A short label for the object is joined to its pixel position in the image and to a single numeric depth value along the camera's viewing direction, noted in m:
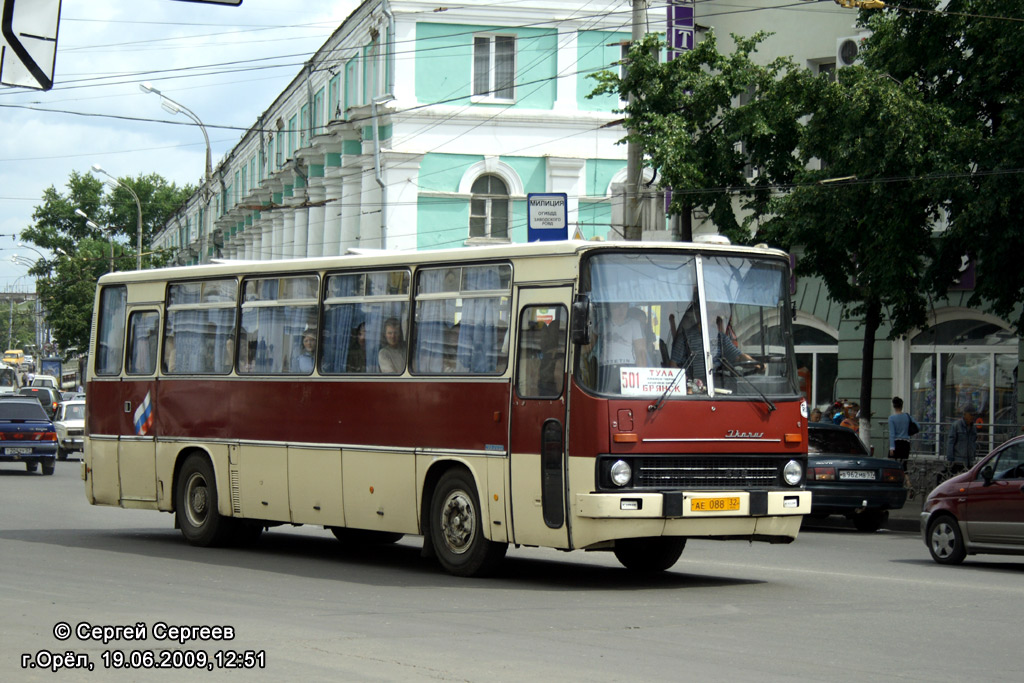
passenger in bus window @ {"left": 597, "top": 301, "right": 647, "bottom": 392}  12.93
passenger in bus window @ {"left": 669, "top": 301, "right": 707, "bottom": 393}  13.17
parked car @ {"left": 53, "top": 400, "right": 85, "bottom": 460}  43.94
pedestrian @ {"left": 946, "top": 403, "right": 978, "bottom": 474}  26.41
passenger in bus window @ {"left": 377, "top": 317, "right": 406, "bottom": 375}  14.91
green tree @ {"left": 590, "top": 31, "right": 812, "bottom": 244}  26.42
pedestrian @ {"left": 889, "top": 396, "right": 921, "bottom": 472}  28.36
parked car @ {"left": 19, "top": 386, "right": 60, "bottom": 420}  59.94
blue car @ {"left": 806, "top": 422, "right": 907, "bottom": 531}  22.75
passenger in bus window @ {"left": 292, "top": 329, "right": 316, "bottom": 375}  15.98
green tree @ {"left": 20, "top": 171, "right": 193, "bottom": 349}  114.94
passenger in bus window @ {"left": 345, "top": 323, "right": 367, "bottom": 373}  15.37
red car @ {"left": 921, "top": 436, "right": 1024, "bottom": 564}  16.50
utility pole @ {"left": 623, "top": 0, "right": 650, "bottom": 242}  26.48
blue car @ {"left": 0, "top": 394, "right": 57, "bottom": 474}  35.72
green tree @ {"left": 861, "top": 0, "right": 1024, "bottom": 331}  21.91
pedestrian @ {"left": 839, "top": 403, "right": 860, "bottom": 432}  29.70
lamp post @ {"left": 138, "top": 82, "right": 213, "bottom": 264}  48.91
